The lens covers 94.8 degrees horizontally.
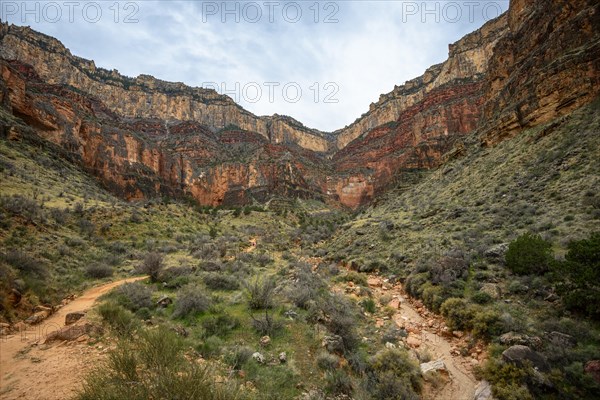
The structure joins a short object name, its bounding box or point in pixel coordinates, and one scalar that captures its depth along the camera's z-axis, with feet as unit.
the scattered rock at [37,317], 22.77
